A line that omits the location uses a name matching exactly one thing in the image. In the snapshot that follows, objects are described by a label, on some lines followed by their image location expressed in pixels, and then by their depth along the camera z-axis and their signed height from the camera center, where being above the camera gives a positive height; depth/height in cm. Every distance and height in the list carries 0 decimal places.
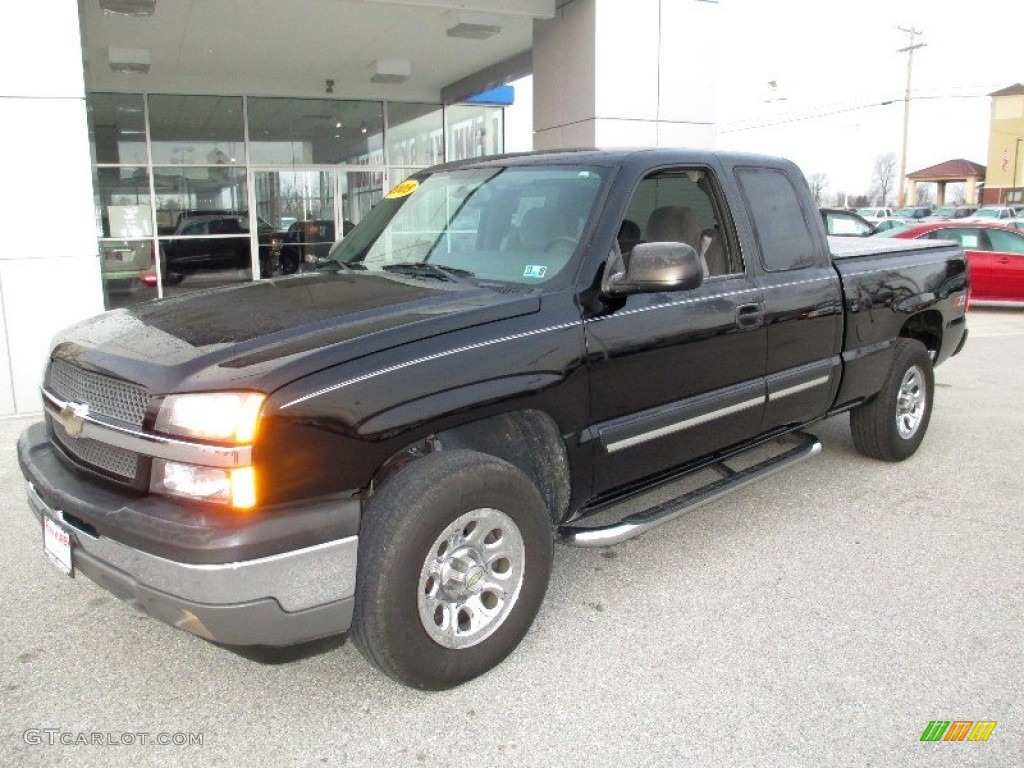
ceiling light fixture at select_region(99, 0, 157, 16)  862 +234
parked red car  1496 -38
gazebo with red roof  7375 +499
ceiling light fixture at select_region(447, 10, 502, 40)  991 +249
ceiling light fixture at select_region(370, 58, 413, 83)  1271 +250
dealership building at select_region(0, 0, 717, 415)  693 +166
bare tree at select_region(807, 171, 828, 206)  8149 +502
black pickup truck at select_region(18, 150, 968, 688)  253 -60
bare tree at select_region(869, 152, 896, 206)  9600 +679
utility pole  4428 +872
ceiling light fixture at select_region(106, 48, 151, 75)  1134 +238
